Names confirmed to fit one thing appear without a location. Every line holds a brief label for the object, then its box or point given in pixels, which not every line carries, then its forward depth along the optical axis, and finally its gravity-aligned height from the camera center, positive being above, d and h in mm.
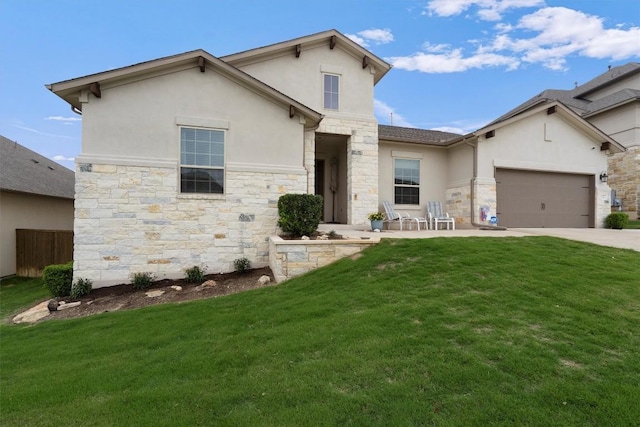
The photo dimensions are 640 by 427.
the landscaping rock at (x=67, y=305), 7258 -2032
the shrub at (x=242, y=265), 8492 -1307
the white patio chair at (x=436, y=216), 12578 -2
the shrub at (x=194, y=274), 8156 -1506
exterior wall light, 13977 +1748
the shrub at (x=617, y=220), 13469 -150
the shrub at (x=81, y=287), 7664 -1734
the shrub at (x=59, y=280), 7968 -1606
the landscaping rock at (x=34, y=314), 6930 -2194
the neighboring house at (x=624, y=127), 16578 +4726
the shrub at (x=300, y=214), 8094 +42
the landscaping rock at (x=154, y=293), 7341 -1801
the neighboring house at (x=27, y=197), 12016 +751
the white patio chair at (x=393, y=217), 12250 -45
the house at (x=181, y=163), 7898 +1369
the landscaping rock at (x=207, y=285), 7650 -1666
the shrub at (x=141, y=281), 7848 -1610
